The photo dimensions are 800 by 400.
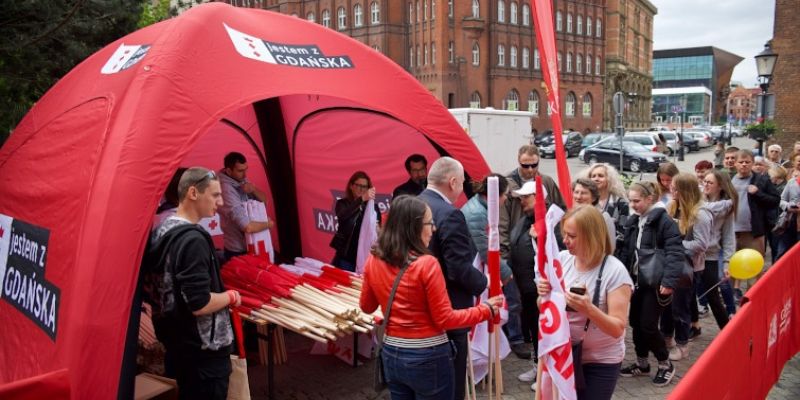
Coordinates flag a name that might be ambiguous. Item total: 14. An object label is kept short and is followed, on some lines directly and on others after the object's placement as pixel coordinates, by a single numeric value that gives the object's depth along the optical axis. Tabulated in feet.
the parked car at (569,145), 114.52
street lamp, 41.60
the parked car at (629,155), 89.15
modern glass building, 368.89
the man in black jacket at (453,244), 11.35
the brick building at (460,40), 165.99
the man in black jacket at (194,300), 10.25
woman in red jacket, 9.36
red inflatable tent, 11.24
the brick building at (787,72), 65.16
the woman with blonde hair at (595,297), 9.85
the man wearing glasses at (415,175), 19.10
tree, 22.88
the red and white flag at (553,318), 9.80
